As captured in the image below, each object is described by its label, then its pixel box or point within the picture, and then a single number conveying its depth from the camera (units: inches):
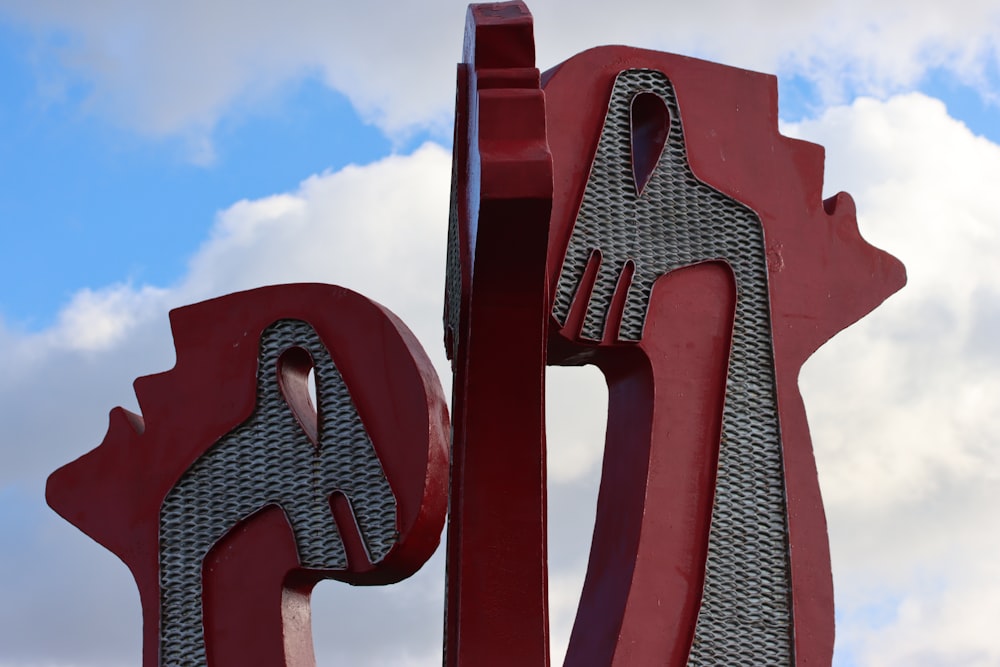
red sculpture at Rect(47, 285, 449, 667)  478.6
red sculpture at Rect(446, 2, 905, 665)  455.8
